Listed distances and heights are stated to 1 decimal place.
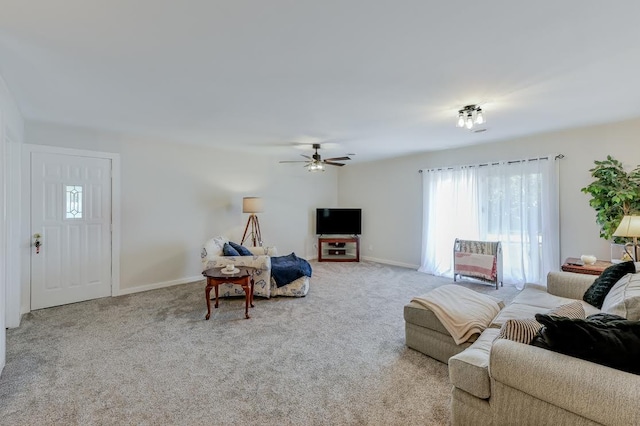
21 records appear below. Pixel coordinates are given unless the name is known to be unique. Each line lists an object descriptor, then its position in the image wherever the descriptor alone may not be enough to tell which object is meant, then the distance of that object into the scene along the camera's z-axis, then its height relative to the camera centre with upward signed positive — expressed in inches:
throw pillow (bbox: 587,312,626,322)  57.3 -21.0
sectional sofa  47.2 -32.5
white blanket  90.3 -32.2
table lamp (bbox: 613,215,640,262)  112.9 -5.6
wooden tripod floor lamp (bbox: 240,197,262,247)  203.5 -4.6
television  272.2 -5.9
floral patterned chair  156.5 -33.8
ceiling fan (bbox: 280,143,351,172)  191.5 +34.9
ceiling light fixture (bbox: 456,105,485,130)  125.0 +44.4
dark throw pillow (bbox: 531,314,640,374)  50.1 -22.8
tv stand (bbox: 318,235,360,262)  268.5 -32.4
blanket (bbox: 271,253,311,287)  164.1 -32.3
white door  146.0 -6.3
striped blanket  182.4 -33.0
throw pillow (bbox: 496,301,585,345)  61.7 -25.0
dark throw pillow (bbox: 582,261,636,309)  92.8 -22.3
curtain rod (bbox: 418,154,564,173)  168.3 +33.8
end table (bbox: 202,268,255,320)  134.8 -30.3
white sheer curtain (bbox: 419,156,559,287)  172.1 +0.3
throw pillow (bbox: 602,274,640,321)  64.7 -21.2
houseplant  133.5 +9.6
